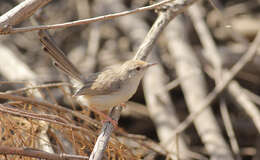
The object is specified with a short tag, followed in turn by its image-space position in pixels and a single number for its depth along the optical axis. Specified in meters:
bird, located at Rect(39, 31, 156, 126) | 7.01
